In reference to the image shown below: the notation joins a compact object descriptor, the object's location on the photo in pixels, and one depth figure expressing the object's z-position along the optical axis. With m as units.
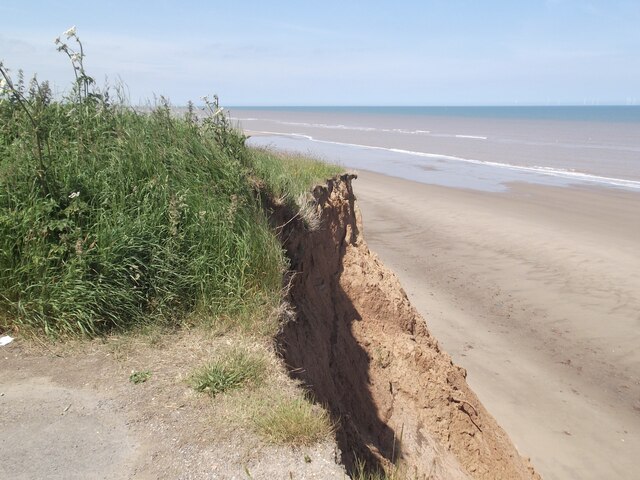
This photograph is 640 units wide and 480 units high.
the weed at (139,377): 4.04
